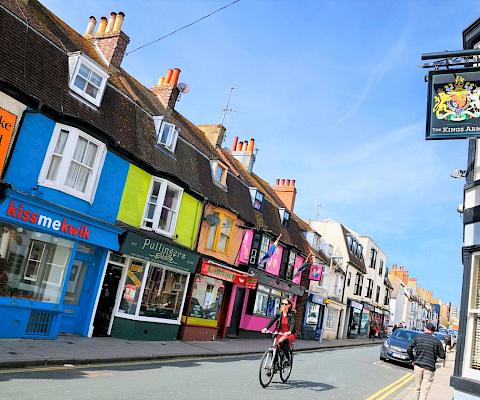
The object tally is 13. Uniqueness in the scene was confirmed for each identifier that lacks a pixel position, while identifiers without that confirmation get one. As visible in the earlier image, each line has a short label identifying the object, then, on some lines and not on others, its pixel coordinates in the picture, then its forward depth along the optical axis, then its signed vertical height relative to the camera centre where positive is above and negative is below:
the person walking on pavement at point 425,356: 9.05 -0.36
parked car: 19.42 -0.59
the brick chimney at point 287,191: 34.91 +9.12
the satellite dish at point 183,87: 21.83 +9.62
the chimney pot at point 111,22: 18.66 +10.38
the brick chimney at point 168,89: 21.38 +9.26
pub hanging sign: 7.13 +3.83
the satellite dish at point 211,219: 19.08 +3.17
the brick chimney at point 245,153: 30.42 +9.85
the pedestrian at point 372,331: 47.25 -0.40
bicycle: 9.74 -1.21
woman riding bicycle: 10.32 -0.39
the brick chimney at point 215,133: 26.66 +9.51
